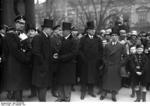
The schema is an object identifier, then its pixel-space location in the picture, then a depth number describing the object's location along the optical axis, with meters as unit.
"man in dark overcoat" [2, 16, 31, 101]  3.82
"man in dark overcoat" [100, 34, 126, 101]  4.39
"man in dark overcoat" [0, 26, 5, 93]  3.91
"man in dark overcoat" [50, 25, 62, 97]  4.19
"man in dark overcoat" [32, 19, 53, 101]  3.91
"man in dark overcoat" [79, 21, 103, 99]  4.47
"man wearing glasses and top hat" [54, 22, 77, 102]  4.16
